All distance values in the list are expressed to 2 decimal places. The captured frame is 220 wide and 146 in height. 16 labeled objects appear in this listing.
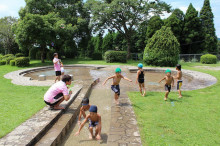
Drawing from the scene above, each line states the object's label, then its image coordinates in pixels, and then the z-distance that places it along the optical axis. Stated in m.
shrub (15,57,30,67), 19.20
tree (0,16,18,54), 30.72
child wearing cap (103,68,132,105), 5.78
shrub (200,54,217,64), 22.62
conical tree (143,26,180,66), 18.25
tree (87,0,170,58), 25.45
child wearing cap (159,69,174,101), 6.24
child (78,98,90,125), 4.13
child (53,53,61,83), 8.74
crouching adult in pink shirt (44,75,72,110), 4.61
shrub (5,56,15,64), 22.00
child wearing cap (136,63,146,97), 6.87
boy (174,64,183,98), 6.80
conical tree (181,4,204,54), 29.58
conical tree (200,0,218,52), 29.25
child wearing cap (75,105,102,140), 3.76
